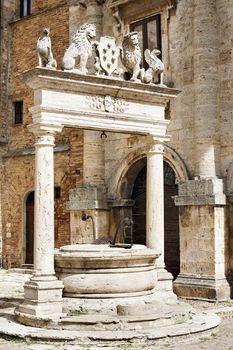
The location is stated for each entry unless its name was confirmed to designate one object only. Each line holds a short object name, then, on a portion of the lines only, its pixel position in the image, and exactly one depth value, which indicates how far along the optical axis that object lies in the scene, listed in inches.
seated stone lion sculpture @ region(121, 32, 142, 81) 419.8
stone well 364.2
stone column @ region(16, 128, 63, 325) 353.4
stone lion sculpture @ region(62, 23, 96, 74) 387.7
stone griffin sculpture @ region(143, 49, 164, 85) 428.3
